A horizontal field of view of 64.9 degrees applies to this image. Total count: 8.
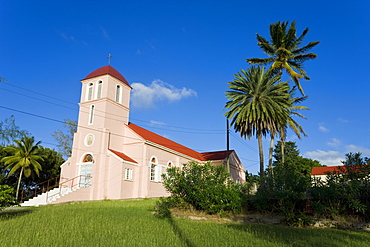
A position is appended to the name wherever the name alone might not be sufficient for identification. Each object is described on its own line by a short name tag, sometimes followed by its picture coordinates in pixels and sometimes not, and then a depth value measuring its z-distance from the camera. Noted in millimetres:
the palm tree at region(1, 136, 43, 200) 33250
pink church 25609
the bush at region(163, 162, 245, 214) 12406
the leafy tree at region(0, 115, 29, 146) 34038
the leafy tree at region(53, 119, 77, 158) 42500
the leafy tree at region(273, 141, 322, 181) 55531
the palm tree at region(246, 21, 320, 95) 28047
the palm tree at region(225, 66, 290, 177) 25094
